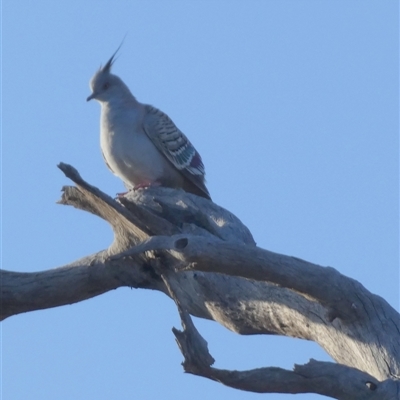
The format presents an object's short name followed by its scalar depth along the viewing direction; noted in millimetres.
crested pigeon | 20016
